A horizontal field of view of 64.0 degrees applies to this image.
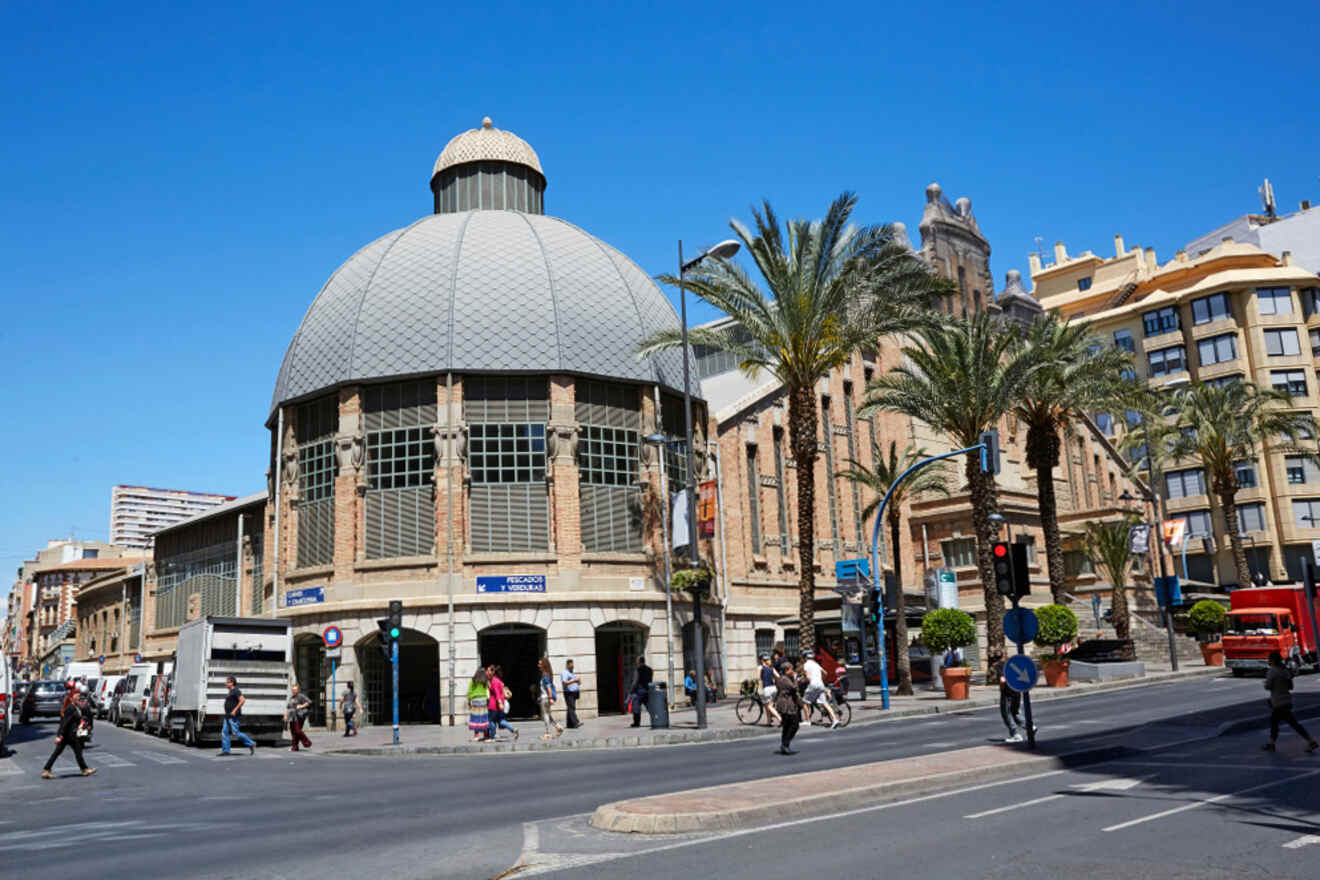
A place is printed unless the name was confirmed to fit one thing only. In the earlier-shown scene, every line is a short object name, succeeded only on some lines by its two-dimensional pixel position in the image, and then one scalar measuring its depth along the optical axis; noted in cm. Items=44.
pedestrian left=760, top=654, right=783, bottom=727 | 2648
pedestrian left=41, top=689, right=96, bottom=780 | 1956
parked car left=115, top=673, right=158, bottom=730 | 3788
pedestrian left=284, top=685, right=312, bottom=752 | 2669
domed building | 3328
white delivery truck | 2747
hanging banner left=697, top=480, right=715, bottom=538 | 3400
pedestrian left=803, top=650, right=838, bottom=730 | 2452
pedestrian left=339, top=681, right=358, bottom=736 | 3073
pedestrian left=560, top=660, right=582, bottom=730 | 2850
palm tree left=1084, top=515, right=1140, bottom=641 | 4209
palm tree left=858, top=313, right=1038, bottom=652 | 3359
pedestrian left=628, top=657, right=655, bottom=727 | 2819
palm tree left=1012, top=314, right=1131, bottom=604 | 3600
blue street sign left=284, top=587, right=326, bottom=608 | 3462
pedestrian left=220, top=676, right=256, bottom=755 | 2548
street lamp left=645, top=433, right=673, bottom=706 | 3429
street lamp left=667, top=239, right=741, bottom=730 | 2550
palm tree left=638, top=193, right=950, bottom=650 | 3019
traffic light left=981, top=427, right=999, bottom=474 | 2756
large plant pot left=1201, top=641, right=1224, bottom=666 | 4100
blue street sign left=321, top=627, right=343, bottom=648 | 2864
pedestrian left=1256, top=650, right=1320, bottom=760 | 1488
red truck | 3525
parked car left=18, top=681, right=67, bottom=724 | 4541
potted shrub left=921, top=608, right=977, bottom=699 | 3434
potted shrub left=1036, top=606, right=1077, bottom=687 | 3625
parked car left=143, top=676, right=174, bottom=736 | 3344
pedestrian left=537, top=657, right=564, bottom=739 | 2662
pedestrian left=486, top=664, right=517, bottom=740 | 2619
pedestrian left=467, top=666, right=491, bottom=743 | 2620
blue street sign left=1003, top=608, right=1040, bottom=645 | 1548
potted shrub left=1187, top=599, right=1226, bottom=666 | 4581
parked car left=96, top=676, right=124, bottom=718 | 4825
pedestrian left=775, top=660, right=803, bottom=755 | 1784
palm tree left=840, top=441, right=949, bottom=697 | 4034
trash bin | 2642
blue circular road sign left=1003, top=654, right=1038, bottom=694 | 1549
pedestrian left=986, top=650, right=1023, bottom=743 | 1676
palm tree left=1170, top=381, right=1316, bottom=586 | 4766
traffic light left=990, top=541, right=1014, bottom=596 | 1664
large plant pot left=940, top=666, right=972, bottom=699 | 3145
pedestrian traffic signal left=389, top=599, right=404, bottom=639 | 2544
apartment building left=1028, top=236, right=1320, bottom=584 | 6825
